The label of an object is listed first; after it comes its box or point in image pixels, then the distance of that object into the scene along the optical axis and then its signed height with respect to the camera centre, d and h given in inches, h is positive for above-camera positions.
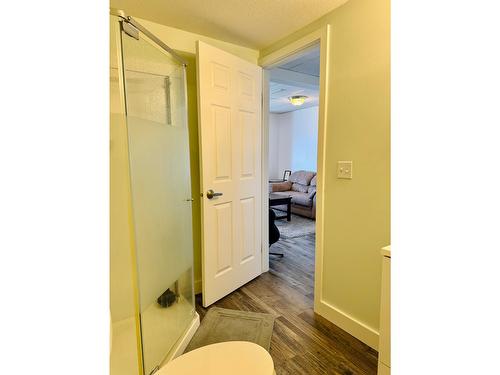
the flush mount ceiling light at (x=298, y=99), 170.2 +48.6
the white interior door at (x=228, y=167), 76.1 +1.4
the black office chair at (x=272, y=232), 115.5 -28.2
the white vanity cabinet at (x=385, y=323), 37.9 -23.7
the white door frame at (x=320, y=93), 70.3 +22.1
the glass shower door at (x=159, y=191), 51.2 -4.5
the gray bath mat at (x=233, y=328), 66.2 -44.1
